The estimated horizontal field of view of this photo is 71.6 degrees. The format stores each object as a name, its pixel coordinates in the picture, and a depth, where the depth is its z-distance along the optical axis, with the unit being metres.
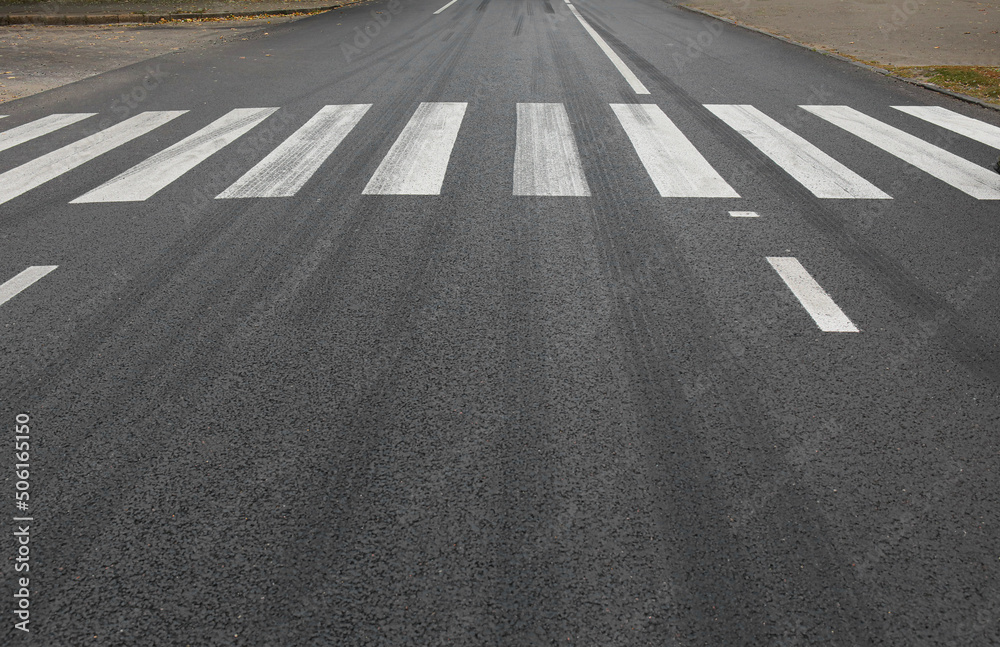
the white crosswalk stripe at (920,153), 5.95
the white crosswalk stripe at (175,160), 5.96
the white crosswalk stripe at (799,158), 5.85
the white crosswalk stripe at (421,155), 5.98
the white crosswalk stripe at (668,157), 5.85
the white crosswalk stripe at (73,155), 6.30
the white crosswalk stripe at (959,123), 7.43
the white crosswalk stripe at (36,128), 7.74
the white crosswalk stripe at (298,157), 6.03
